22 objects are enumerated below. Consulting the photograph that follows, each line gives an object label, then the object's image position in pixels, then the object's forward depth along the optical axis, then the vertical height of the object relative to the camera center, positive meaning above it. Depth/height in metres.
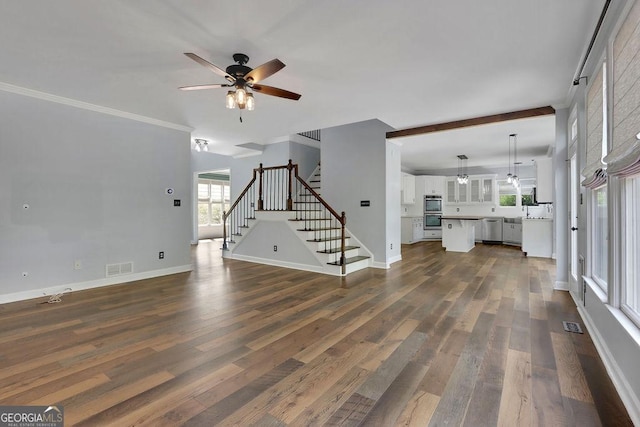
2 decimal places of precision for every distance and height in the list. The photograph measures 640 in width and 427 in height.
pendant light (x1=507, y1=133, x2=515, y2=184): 7.23 +1.01
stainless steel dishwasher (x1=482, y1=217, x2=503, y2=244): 9.40 -0.51
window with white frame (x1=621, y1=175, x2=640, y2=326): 1.91 -0.22
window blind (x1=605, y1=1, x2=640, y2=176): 1.57 +0.73
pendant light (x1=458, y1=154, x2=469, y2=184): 8.38 +1.70
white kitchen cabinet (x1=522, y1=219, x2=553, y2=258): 6.89 -0.55
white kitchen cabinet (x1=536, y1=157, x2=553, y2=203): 6.58 +0.80
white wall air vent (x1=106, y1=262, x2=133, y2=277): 4.58 -0.87
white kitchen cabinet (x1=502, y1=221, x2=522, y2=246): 8.86 -0.59
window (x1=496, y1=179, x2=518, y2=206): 9.72 +0.71
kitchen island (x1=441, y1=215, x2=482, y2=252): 7.75 -0.49
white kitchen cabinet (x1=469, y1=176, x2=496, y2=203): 9.84 +0.85
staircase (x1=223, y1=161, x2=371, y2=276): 5.48 -0.55
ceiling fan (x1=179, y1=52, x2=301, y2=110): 2.79 +1.34
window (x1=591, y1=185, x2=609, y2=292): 2.72 -0.23
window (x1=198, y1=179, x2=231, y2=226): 10.38 +0.52
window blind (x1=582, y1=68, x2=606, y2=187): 2.48 +0.77
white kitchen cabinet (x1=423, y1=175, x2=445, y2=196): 10.20 +1.04
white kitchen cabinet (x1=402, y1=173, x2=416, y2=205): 9.62 +0.84
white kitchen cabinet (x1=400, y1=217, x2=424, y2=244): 9.62 -0.51
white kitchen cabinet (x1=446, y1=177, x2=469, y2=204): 10.30 +0.81
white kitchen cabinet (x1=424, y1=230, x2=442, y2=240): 10.30 -0.69
